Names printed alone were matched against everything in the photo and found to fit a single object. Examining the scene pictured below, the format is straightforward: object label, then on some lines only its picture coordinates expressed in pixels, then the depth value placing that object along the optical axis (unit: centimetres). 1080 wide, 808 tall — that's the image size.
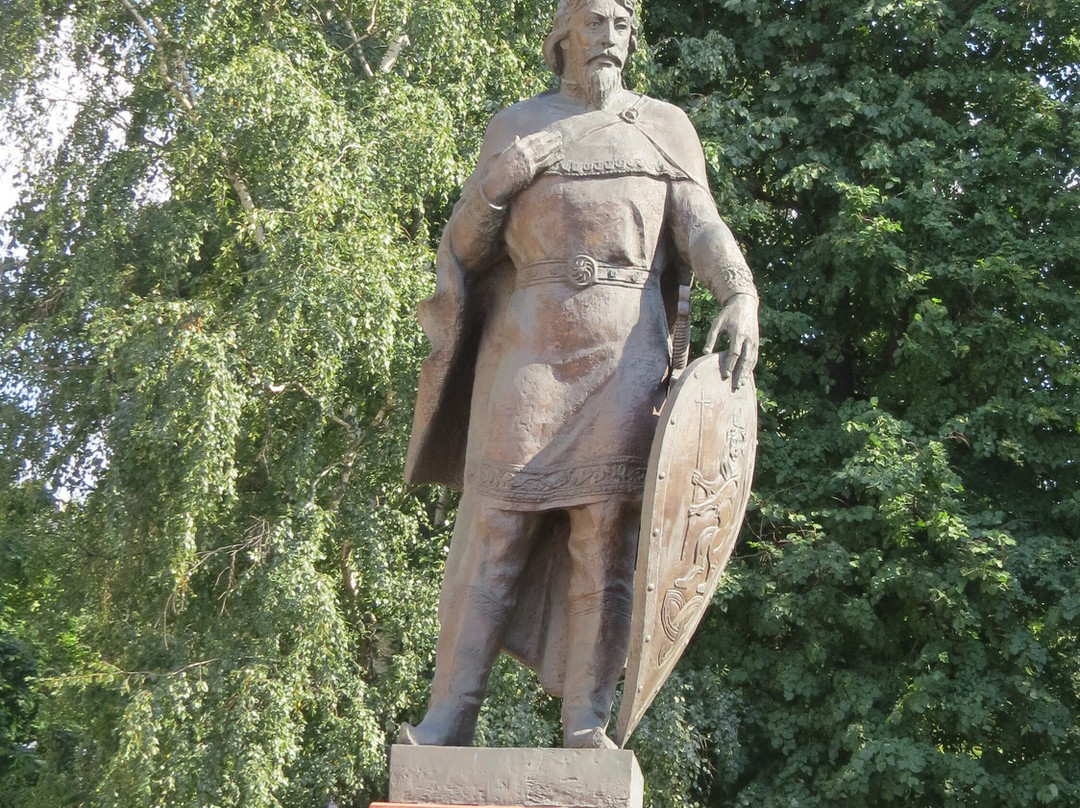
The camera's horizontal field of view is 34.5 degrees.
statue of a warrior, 530
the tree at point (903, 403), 1304
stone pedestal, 485
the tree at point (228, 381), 1184
